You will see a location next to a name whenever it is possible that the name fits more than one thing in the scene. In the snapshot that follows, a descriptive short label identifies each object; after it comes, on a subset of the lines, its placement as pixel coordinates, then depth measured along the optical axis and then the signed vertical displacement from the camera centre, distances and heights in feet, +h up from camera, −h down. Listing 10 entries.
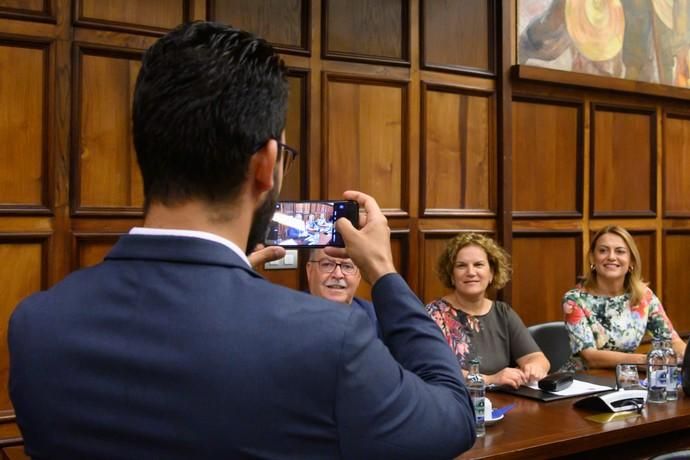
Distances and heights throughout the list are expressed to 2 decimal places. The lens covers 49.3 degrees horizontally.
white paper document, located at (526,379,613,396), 9.21 -1.97
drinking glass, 9.41 -1.82
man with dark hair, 2.76 -0.39
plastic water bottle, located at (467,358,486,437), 7.50 -1.66
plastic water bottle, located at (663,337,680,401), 9.17 -1.76
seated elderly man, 10.52 -0.68
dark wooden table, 7.19 -2.03
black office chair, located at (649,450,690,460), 5.47 -1.63
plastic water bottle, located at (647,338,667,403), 9.07 -1.79
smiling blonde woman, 12.53 -1.25
